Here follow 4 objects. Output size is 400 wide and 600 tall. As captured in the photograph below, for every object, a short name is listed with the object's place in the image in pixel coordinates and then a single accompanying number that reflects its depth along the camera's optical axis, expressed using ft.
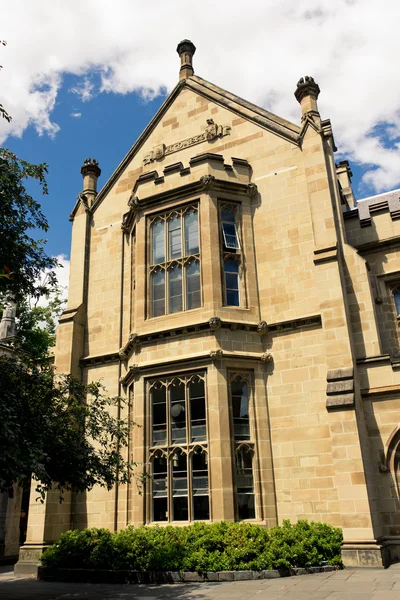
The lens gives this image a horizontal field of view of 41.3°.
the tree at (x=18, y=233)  32.27
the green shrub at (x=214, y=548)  34.73
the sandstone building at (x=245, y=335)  40.34
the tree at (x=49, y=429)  25.46
